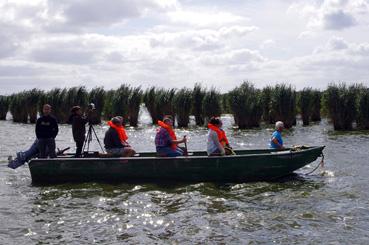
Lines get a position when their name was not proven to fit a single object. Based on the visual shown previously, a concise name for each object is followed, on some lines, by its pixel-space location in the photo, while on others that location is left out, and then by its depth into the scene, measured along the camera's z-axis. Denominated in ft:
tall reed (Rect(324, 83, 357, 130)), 90.02
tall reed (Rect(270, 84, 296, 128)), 97.91
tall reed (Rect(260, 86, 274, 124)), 101.40
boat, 41.98
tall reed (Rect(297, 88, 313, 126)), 103.04
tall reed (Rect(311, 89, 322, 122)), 106.84
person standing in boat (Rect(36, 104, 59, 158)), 44.42
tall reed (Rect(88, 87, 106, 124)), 117.29
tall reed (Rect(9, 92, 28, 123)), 132.98
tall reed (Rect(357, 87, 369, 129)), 88.48
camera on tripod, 45.79
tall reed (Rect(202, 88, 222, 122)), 104.12
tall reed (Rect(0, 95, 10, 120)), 147.63
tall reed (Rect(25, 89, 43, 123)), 130.11
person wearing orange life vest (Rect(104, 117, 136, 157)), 45.44
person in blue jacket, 46.70
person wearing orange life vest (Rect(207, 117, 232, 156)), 42.80
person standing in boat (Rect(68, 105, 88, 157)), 46.42
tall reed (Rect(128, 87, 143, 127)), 110.63
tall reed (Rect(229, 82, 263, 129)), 98.07
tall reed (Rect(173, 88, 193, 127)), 106.63
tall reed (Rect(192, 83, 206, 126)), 106.22
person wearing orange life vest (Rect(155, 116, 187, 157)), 44.24
